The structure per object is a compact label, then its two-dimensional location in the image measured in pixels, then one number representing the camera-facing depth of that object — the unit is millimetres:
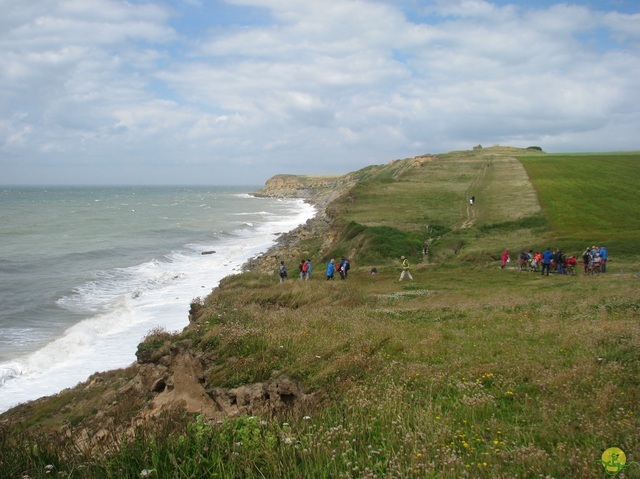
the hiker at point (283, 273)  26578
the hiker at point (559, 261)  25328
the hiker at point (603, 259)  23828
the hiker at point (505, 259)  27422
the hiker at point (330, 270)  26609
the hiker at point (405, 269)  25484
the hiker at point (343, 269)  26656
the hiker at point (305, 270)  27281
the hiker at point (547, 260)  24984
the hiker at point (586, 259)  24125
